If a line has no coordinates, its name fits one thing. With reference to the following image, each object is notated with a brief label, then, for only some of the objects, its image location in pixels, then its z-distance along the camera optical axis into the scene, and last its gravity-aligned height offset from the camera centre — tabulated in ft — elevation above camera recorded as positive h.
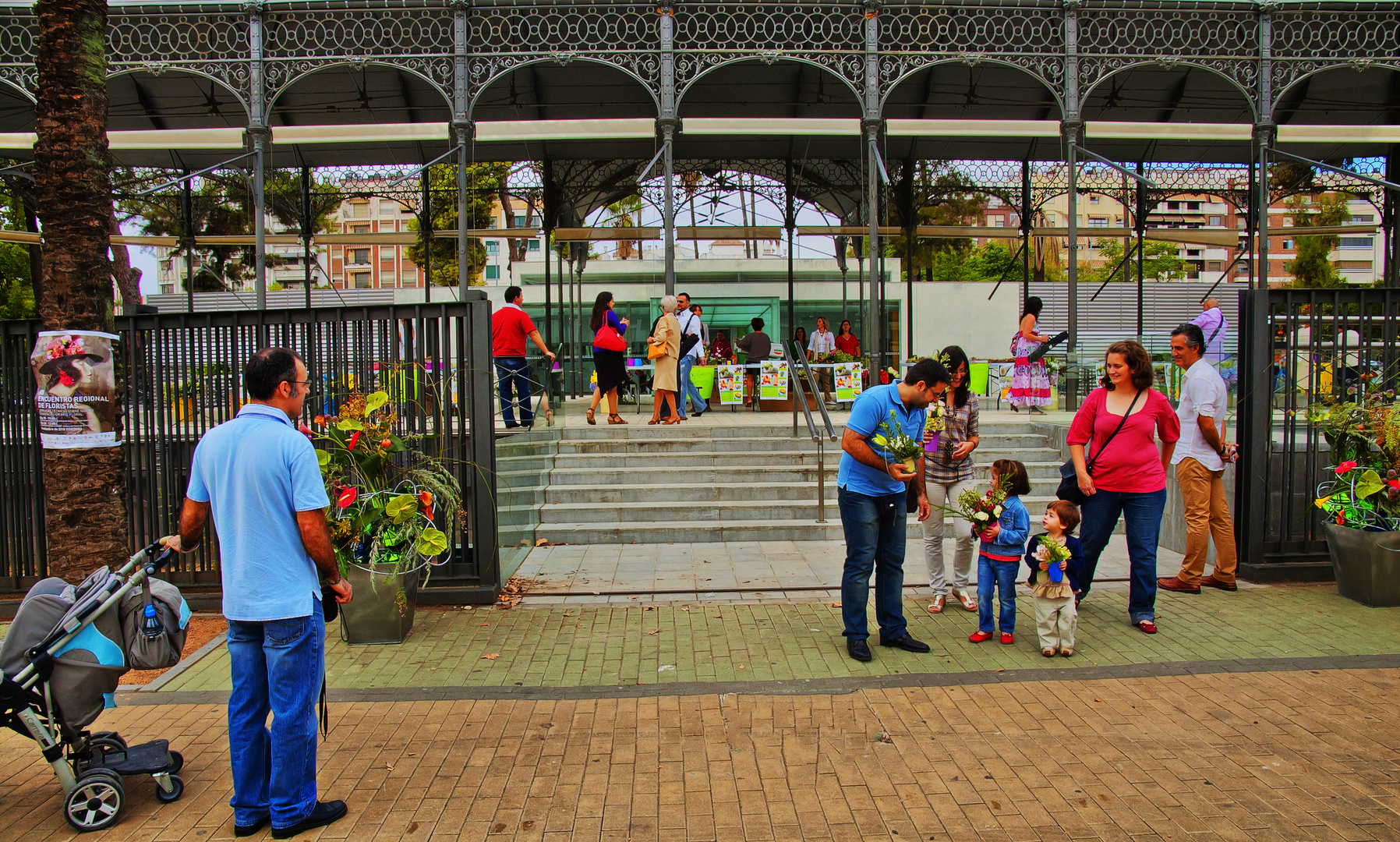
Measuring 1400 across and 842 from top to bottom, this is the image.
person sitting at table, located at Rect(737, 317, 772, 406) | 47.67 +1.45
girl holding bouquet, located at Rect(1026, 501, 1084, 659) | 16.78 -4.02
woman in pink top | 18.70 -2.05
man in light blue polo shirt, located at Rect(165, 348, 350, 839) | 10.69 -2.54
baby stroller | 10.86 -3.46
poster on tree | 16.75 -0.11
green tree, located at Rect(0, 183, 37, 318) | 75.15 +8.96
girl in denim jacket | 17.47 -3.48
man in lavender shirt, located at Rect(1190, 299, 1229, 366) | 27.14 +1.44
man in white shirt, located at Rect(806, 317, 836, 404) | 54.08 +1.92
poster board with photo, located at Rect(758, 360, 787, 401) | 40.47 -0.26
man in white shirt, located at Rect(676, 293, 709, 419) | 38.17 +0.80
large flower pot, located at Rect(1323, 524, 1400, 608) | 19.93 -4.42
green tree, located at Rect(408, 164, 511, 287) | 60.03 +12.89
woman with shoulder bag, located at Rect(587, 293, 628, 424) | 34.79 +1.03
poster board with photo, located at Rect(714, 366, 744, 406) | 40.55 -0.42
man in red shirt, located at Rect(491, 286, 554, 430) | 32.45 +0.89
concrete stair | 27.84 -3.66
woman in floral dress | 39.68 +0.02
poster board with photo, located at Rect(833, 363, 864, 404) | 41.29 -0.37
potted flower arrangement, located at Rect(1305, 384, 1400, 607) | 20.01 -3.01
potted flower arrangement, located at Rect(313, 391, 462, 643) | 17.97 -2.81
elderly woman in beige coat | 34.86 +0.64
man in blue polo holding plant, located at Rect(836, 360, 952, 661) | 16.43 -2.32
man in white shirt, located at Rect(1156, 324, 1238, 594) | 20.84 -2.24
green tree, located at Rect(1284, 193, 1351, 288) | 119.08 +15.55
